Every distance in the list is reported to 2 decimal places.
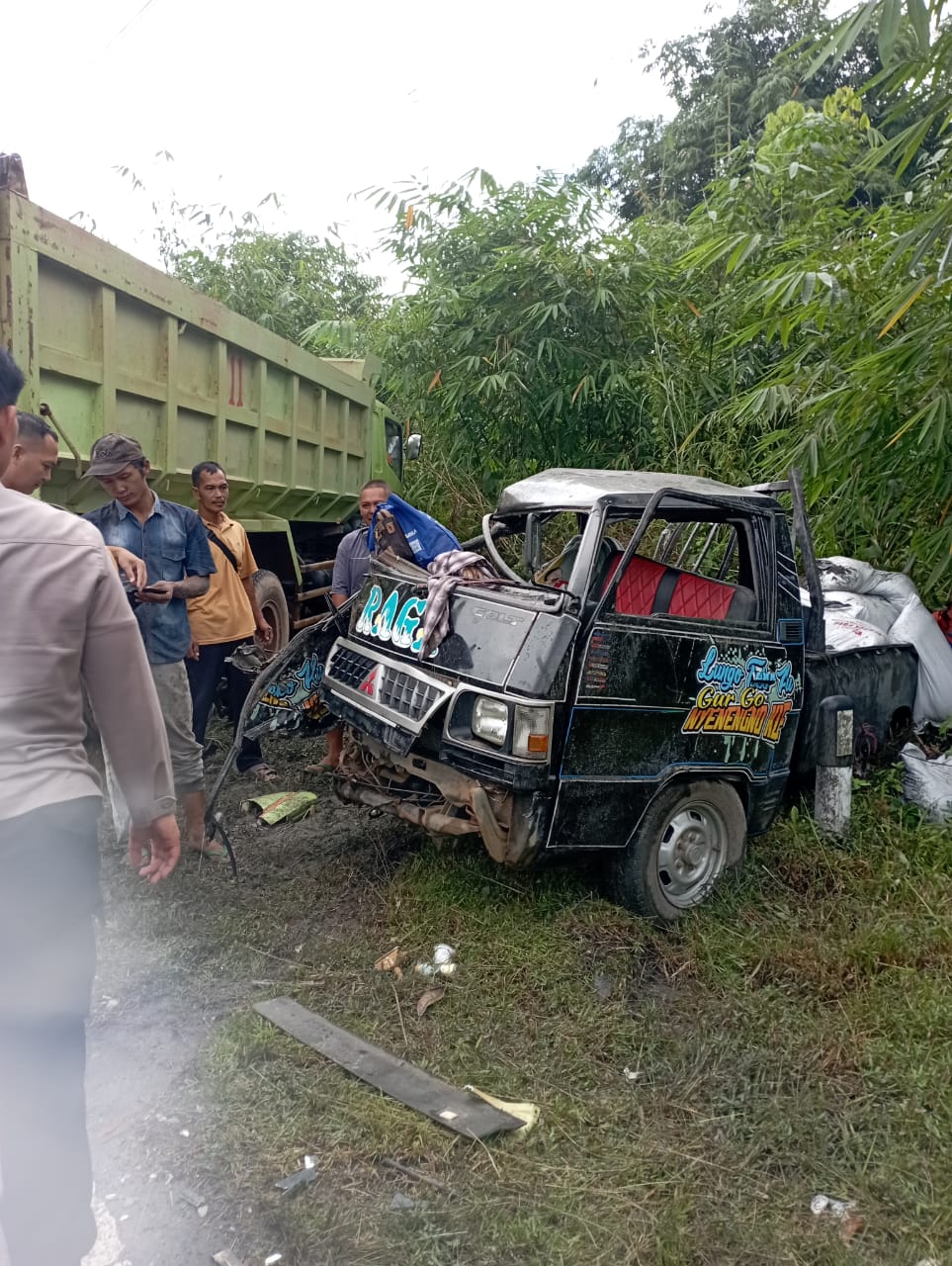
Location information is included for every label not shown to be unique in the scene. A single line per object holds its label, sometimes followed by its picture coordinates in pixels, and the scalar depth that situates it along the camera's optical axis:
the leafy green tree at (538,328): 8.33
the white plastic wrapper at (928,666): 5.38
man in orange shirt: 4.70
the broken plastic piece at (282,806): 4.88
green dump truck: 4.39
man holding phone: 4.04
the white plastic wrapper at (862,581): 5.65
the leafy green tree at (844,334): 4.76
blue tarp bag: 4.88
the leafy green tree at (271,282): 13.31
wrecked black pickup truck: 3.45
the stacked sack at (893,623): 5.23
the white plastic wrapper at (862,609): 5.47
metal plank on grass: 2.68
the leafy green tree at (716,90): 16.31
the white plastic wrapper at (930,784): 4.68
